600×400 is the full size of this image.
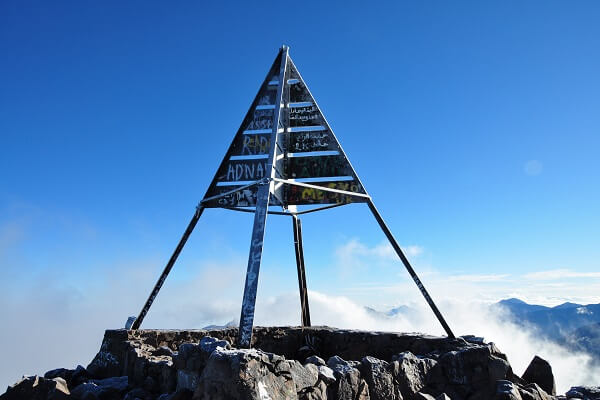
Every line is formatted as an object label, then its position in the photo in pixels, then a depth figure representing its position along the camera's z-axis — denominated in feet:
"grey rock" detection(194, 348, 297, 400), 13.98
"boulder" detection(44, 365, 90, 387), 23.29
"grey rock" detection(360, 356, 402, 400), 18.06
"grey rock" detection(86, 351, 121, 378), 25.55
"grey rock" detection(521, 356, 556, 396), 24.39
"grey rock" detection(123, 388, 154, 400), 19.21
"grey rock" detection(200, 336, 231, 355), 17.49
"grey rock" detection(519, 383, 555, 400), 20.12
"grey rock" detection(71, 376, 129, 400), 19.53
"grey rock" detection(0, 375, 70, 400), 19.48
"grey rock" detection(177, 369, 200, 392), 17.17
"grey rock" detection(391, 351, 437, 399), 19.20
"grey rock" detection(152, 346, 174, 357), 24.67
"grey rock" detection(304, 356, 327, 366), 18.65
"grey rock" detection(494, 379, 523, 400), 19.07
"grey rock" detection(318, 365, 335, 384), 16.74
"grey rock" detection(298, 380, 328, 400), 15.57
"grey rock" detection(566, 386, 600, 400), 23.89
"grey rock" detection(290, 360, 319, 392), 15.62
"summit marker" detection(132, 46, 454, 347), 30.42
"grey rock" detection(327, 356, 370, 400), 16.92
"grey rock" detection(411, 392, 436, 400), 18.41
